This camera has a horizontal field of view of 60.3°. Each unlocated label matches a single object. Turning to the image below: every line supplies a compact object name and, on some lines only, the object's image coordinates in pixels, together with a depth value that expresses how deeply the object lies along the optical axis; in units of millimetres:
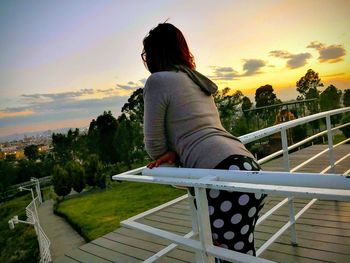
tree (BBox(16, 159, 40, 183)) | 47062
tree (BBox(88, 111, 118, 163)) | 35875
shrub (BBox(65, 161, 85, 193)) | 25938
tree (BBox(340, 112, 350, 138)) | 12851
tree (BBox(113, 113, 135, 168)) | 31781
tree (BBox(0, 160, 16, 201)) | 42031
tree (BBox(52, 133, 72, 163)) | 47531
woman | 952
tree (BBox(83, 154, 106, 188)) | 25531
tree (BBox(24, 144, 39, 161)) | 56219
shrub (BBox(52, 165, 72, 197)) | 25903
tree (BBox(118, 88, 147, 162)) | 27000
